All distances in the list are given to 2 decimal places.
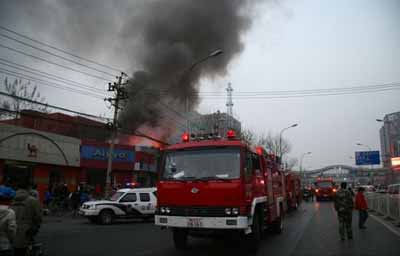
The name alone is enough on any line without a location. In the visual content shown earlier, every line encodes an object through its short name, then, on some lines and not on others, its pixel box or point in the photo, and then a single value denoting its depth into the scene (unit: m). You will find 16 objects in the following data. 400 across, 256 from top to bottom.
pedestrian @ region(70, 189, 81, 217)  20.05
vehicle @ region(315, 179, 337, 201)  35.44
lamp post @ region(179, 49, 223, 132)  18.44
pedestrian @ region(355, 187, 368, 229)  13.73
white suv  16.73
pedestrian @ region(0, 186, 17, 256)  5.41
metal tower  48.52
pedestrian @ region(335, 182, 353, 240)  10.95
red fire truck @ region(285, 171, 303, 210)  21.01
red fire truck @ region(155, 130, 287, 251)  8.06
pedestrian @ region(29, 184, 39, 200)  7.12
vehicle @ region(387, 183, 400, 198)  29.00
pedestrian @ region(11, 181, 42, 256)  6.12
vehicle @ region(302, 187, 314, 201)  43.10
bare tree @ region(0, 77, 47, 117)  34.19
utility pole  21.66
